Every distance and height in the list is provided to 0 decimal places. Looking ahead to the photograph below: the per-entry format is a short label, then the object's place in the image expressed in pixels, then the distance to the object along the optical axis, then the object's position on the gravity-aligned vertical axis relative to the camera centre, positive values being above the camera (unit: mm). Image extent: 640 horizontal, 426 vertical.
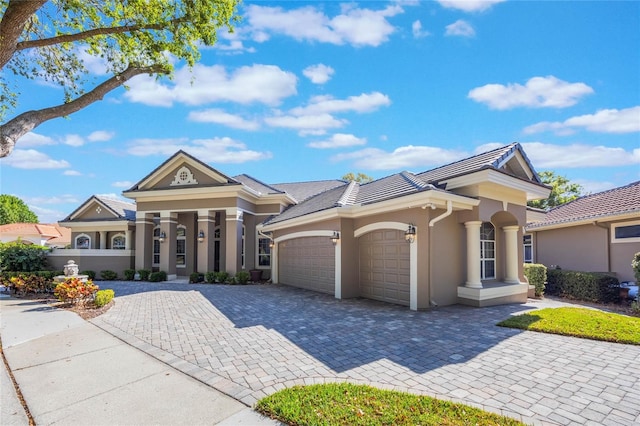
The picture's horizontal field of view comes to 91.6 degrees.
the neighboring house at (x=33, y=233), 35000 -78
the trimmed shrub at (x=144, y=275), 16766 -2342
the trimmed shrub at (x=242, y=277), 15281 -2304
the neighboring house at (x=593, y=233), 11789 -282
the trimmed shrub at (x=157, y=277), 16156 -2367
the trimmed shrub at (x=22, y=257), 15820 -1297
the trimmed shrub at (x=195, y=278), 15805 -2390
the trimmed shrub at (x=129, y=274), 17172 -2339
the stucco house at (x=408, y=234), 8773 -183
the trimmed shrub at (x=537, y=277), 12008 -1915
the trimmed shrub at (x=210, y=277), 15594 -2321
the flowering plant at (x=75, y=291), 9414 -1811
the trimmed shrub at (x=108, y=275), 17469 -2425
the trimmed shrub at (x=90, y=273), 17641 -2333
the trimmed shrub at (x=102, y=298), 9312 -2026
